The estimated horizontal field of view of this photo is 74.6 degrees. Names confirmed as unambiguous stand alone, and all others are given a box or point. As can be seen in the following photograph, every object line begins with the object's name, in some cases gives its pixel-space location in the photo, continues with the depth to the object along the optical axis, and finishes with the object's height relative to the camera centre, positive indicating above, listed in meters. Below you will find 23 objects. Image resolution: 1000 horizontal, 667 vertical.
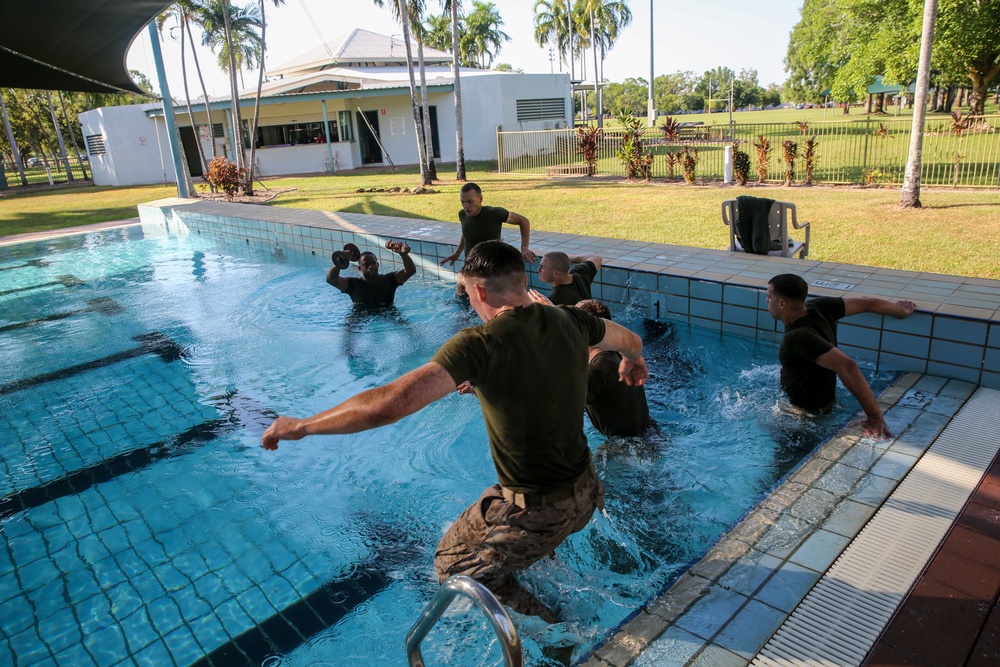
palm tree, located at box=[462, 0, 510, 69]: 51.44 +8.67
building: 29.14 +1.42
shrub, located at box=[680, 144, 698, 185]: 16.72 -0.86
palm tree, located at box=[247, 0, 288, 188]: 23.42 +2.80
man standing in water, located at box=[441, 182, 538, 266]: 7.13 -0.84
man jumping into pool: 2.28 -0.93
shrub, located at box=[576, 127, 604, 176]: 20.48 -0.23
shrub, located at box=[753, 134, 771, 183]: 16.08 -0.68
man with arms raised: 7.61 -1.52
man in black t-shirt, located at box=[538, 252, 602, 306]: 4.89 -1.03
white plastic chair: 7.71 -1.17
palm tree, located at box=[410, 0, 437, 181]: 21.12 +2.21
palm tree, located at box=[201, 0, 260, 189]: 23.67 +5.28
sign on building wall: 30.58 +0.99
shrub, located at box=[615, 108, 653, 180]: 18.33 -0.61
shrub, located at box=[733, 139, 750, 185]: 15.92 -0.92
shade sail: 6.93 +1.51
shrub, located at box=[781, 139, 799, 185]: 15.14 -0.71
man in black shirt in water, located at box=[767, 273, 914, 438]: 4.07 -1.40
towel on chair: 7.67 -1.10
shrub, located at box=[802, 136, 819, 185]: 14.97 -0.75
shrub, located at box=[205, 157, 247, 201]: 19.86 -0.46
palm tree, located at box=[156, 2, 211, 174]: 28.44 +6.10
